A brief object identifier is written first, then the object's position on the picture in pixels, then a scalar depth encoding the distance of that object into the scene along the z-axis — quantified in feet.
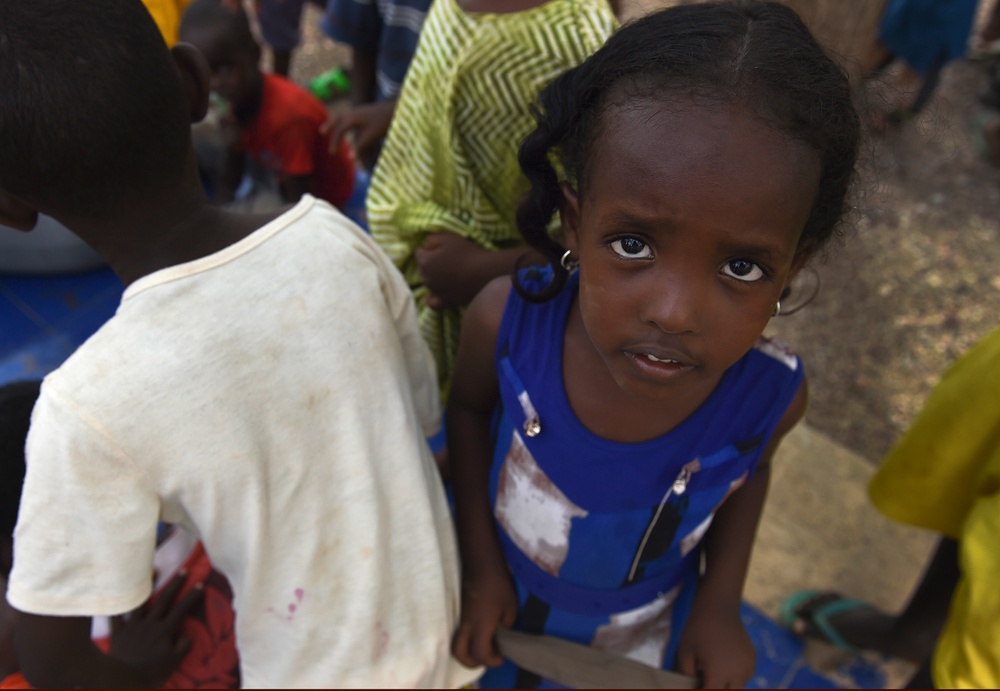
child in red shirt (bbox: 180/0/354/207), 7.68
